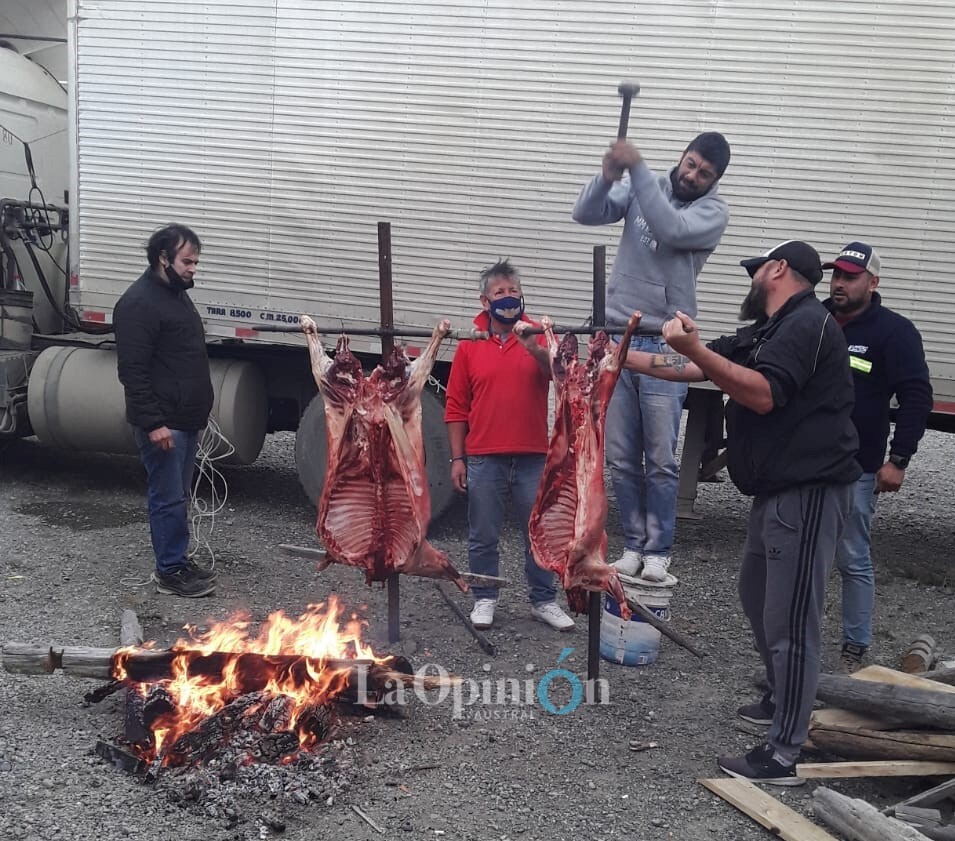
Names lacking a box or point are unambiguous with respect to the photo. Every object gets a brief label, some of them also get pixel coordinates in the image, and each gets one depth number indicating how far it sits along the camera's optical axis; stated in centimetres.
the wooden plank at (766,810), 332
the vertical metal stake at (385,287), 402
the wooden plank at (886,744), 372
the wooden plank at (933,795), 345
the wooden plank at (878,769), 365
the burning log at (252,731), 358
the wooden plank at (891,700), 377
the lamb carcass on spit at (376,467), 400
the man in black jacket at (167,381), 525
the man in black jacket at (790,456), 349
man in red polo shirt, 485
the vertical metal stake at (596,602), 390
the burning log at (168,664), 394
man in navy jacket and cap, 461
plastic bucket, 477
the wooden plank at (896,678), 407
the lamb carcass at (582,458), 389
